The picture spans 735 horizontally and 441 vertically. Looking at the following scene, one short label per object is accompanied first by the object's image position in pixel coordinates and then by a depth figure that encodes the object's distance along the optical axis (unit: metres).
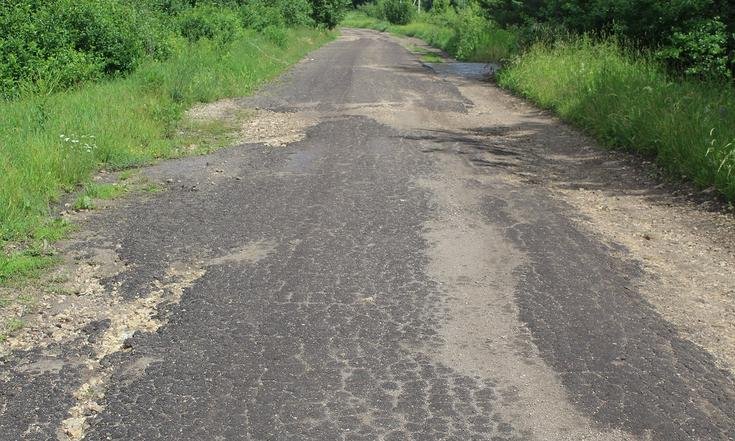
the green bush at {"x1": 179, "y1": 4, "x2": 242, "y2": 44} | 21.94
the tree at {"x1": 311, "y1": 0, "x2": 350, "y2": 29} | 49.09
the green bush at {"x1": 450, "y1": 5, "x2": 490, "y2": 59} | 28.91
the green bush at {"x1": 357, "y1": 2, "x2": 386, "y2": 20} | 87.38
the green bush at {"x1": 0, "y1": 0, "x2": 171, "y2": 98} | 12.77
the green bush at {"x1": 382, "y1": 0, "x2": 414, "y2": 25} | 76.22
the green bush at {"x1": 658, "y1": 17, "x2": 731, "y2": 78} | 12.59
